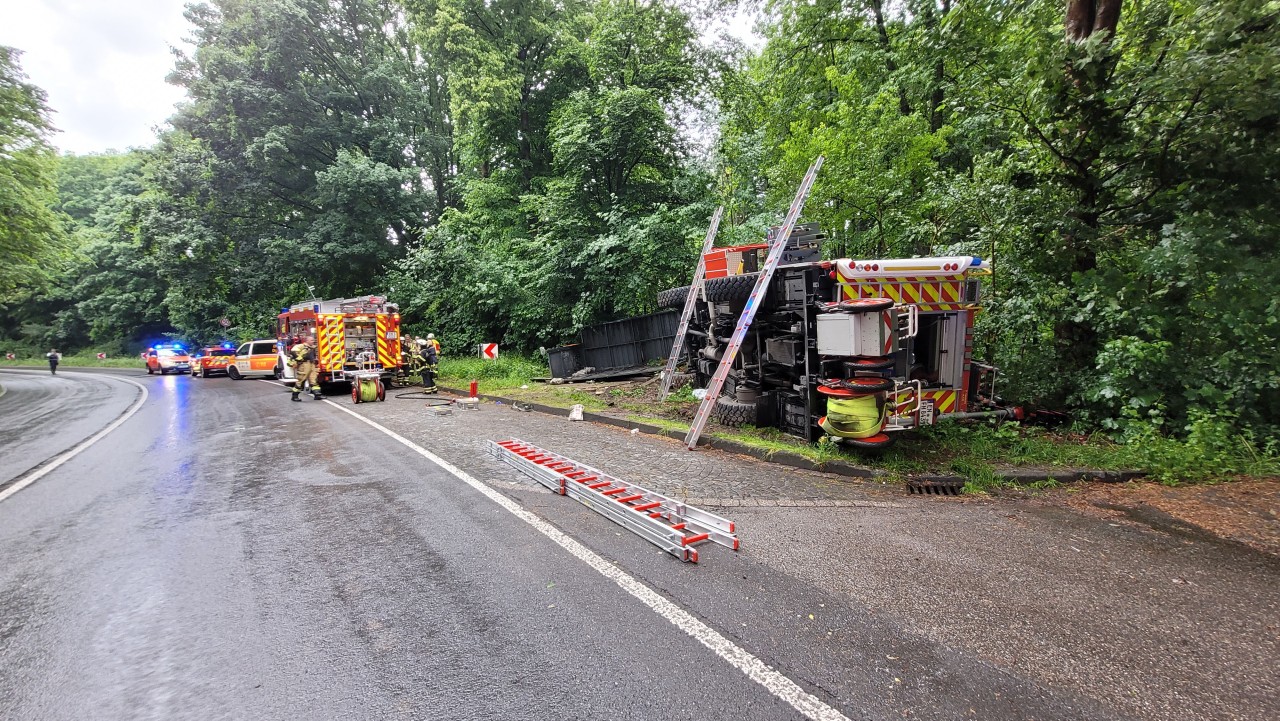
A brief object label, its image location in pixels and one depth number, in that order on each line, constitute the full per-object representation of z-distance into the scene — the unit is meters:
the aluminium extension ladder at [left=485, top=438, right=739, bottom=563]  3.77
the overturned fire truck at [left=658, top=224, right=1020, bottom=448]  5.48
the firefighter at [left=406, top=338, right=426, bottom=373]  15.95
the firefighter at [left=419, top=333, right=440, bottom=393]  15.91
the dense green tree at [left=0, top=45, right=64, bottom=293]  16.72
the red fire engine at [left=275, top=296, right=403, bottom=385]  14.82
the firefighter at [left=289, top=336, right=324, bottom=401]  13.99
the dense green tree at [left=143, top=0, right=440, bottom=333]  22.17
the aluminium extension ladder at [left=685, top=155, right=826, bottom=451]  6.73
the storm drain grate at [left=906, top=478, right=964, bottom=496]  5.03
